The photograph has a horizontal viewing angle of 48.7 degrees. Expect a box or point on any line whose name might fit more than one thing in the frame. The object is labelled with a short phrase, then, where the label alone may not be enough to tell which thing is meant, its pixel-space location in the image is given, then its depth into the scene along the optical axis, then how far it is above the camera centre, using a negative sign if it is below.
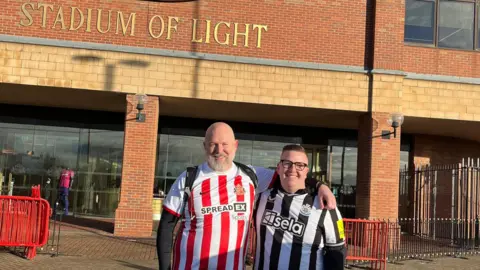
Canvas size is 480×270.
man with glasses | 3.14 -0.25
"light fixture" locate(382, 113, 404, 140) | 13.49 +1.76
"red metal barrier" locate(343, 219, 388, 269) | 10.12 -1.01
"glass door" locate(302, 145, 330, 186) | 18.19 +0.90
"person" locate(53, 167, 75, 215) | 16.66 -0.40
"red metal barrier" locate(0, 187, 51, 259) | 9.51 -0.93
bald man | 3.17 -0.19
